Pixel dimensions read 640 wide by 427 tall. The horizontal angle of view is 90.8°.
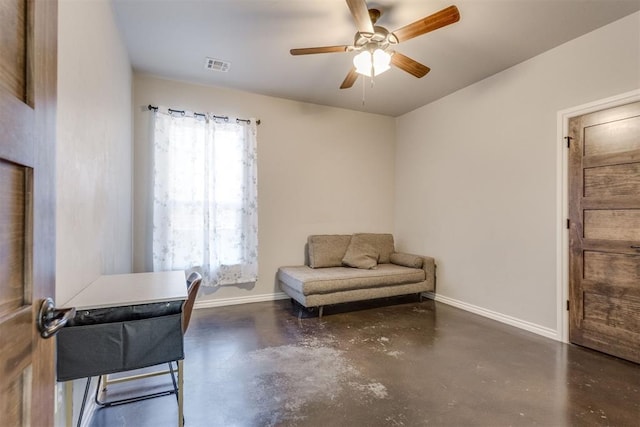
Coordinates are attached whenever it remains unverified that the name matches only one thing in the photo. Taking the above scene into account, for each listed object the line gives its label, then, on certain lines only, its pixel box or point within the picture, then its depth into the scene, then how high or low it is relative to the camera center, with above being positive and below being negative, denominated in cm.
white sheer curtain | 371 +21
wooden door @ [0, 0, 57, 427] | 64 +2
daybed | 367 -73
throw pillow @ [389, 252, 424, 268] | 433 -64
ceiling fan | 210 +133
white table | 152 -44
